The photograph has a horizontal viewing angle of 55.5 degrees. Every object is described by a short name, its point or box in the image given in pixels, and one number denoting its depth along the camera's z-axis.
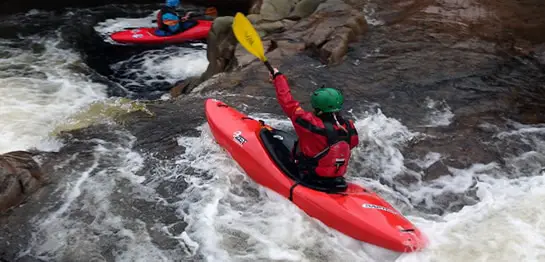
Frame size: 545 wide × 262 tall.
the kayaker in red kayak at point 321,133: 4.07
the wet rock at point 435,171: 5.13
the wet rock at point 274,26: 8.42
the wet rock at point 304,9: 8.93
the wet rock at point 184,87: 8.24
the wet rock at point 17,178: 4.45
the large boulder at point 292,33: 7.62
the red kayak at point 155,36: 10.08
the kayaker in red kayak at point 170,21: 9.90
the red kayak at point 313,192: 3.97
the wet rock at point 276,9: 8.88
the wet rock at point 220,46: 8.05
